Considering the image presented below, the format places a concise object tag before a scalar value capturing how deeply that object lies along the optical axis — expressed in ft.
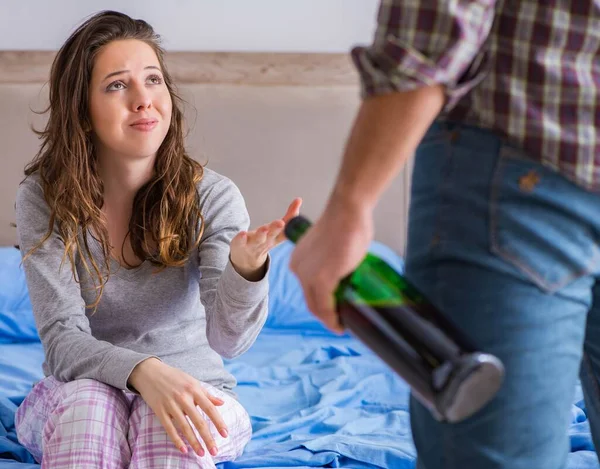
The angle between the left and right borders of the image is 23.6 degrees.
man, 5.12
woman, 7.18
